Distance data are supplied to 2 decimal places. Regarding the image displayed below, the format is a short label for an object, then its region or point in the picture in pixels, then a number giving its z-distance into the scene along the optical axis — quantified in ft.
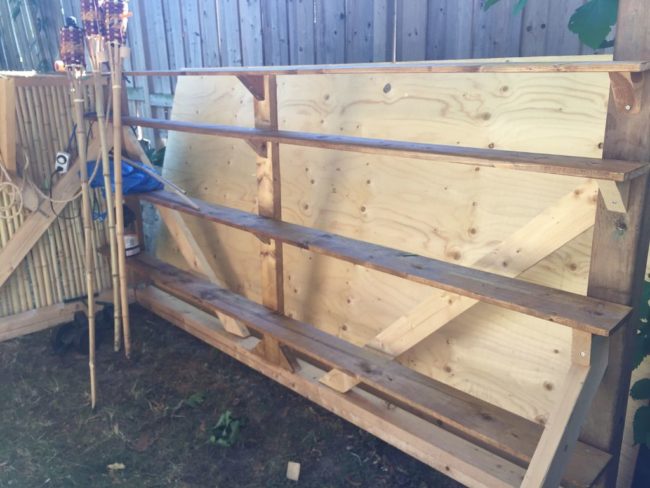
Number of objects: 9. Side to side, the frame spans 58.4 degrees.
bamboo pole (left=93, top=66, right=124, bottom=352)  9.07
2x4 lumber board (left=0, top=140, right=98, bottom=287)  10.95
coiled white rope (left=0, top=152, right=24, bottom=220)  10.13
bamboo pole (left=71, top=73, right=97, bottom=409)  9.05
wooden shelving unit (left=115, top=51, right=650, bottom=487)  5.23
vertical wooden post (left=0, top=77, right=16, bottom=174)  9.37
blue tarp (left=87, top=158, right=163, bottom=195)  10.81
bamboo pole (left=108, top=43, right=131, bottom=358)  9.07
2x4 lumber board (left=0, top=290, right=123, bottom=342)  11.38
